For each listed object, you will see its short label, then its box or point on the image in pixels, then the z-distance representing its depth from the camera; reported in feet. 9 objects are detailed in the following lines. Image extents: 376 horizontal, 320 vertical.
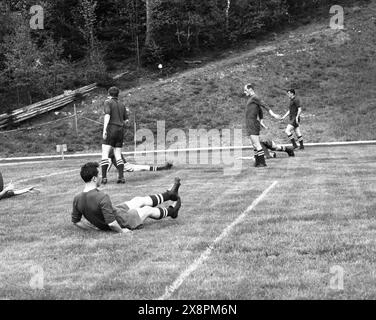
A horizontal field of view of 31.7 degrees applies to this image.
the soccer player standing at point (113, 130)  49.84
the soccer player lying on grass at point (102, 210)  29.22
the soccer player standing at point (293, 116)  72.27
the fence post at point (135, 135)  94.79
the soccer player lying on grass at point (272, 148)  63.10
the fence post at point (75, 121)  103.18
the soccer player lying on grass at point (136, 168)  56.49
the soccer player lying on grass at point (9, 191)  43.50
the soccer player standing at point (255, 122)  56.08
